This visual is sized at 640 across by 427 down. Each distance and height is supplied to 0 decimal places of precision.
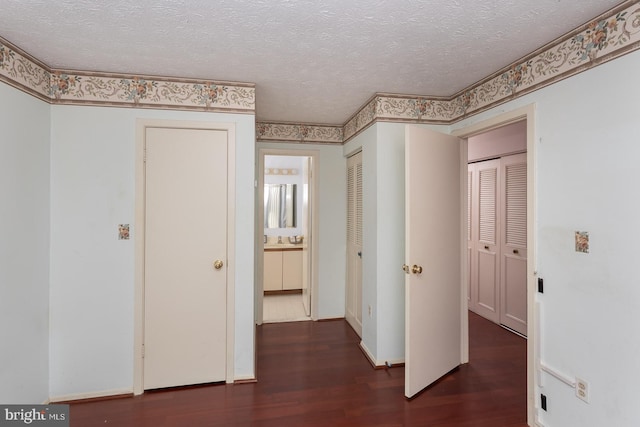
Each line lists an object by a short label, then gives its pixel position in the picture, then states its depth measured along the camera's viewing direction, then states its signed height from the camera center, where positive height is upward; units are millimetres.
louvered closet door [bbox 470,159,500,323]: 3758 -300
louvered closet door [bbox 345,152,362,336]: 3355 -313
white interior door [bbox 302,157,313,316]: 3850 -437
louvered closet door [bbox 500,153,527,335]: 3377 -330
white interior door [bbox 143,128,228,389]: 2340 -323
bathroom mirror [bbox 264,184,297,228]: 5312 +135
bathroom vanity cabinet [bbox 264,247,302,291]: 4871 -845
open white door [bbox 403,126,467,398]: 2264 -301
